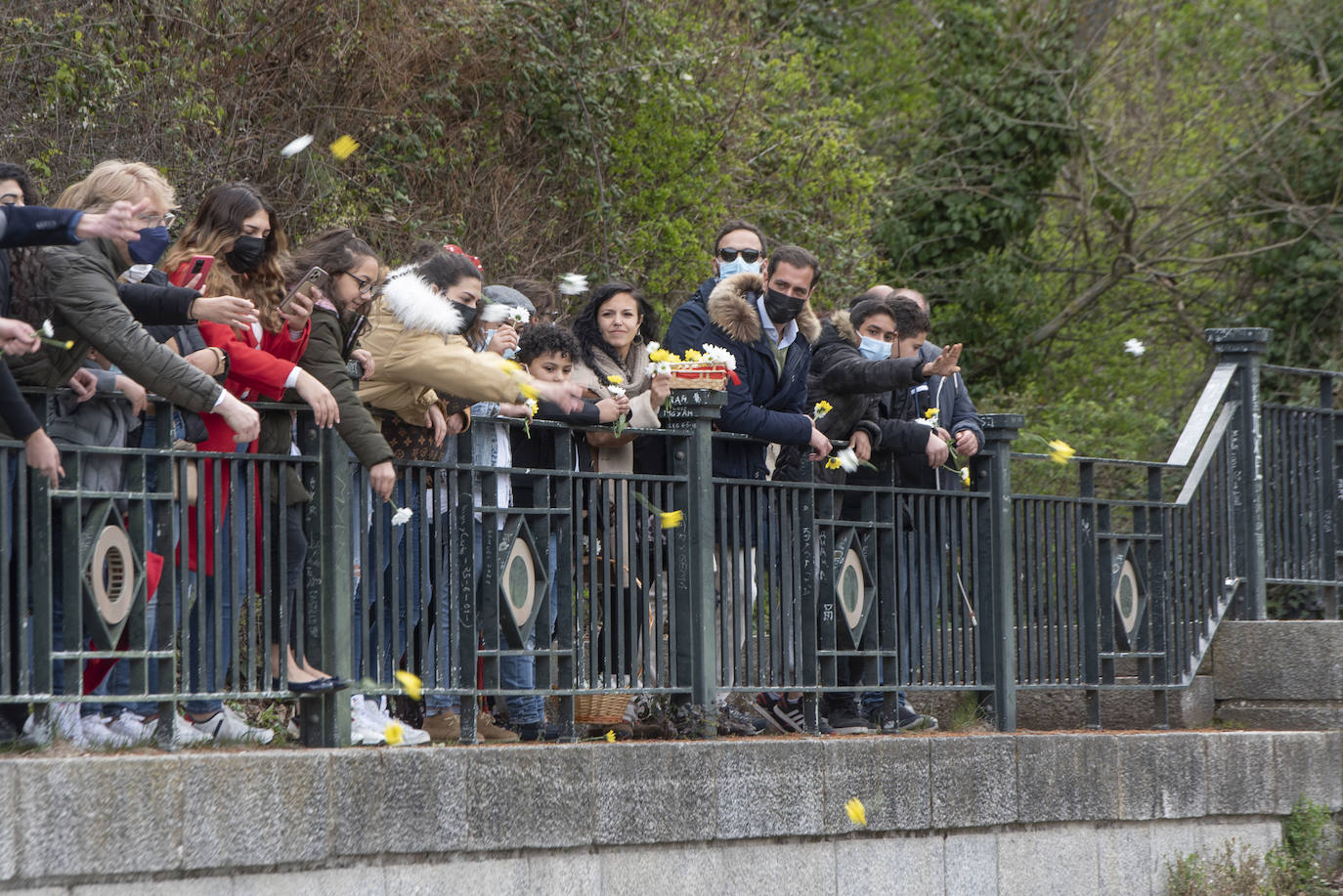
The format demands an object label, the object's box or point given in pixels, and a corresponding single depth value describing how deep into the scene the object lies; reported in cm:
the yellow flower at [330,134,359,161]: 1975
